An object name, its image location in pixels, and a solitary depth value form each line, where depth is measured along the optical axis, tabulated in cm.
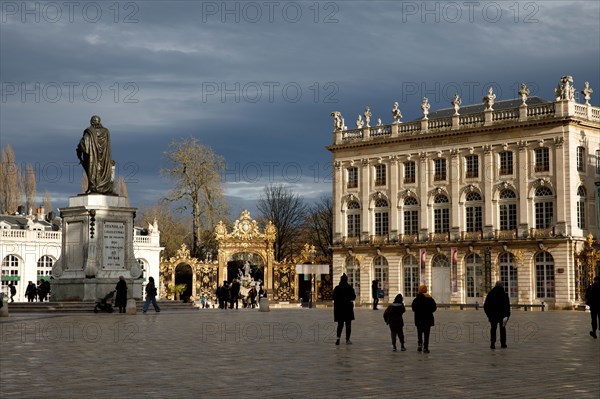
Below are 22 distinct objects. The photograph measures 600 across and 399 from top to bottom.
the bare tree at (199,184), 8338
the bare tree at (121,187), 9231
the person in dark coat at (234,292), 5112
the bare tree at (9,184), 8475
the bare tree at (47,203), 9364
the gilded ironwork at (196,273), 6650
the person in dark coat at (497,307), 2102
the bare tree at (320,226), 9406
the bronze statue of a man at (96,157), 3722
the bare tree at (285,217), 9070
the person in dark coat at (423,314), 1965
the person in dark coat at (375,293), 5169
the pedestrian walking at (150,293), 3668
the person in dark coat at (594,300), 2512
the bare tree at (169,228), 9612
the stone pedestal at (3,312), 3353
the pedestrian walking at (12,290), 5946
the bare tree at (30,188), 8669
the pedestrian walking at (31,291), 4881
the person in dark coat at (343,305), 2148
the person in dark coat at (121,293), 3438
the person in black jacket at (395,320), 2008
